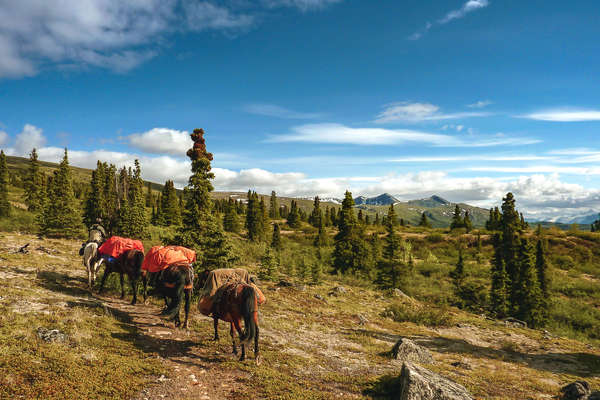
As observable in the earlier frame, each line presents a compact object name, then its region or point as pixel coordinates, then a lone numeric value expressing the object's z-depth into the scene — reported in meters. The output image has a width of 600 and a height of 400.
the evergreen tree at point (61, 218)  27.03
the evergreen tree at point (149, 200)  110.81
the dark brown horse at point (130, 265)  12.12
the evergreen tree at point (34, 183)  54.72
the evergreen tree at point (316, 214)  98.99
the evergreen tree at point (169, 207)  59.59
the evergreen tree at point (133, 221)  30.97
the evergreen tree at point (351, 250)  36.38
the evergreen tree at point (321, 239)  61.79
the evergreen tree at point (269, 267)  23.73
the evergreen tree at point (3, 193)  38.62
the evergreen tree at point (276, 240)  52.44
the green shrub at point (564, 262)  48.90
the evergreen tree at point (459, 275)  29.54
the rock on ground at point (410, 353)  10.86
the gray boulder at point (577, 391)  8.09
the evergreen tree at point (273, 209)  134.00
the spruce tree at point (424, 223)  102.26
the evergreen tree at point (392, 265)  29.69
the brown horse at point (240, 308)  7.97
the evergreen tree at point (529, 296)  25.97
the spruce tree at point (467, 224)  82.54
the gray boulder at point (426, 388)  6.36
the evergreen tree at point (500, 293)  26.69
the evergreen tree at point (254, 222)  64.44
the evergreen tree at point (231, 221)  71.81
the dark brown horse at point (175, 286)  9.88
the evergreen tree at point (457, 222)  84.50
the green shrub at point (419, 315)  19.06
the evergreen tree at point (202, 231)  15.24
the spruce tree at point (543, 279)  26.66
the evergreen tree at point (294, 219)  98.68
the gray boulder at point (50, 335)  7.08
